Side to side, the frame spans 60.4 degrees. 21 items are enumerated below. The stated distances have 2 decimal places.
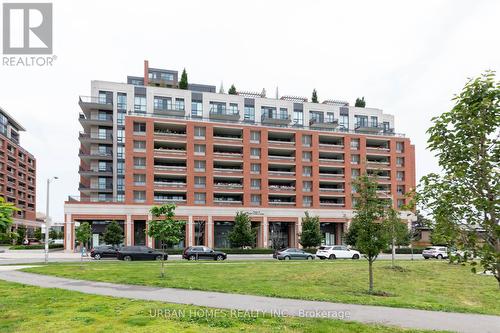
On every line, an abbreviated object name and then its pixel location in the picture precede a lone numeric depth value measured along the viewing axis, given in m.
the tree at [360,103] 91.75
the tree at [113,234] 57.66
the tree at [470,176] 6.51
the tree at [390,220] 19.34
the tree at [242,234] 59.25
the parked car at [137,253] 40.53
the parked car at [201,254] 42.00
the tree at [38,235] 100.79
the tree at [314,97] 90.96
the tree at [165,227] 24.02
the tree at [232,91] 84.12
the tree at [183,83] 80.56
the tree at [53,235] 101.72
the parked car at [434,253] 49.19
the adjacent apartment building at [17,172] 99.69
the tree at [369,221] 19.30
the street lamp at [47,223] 36.84
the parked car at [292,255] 45.06
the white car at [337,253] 46.44
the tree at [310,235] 62.47
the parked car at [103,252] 42.97
